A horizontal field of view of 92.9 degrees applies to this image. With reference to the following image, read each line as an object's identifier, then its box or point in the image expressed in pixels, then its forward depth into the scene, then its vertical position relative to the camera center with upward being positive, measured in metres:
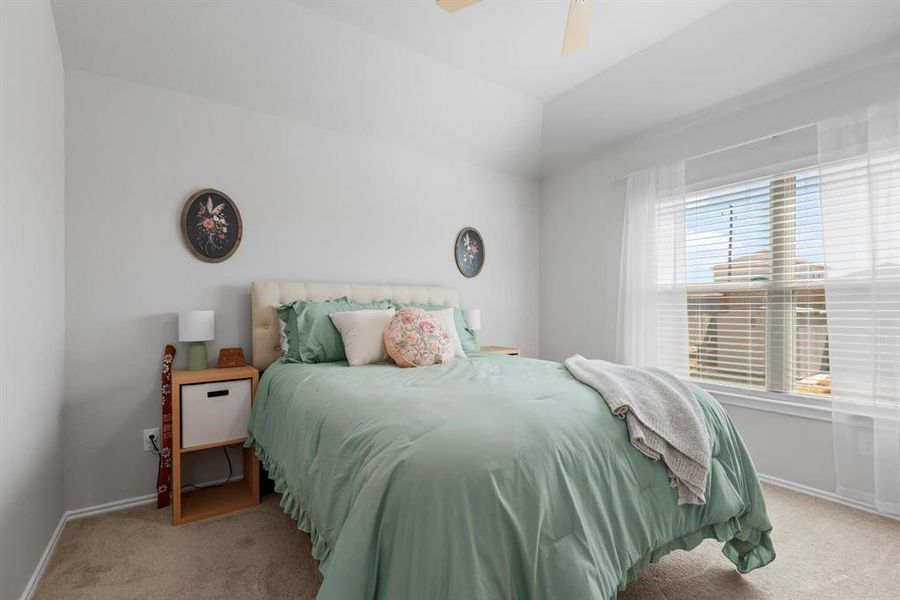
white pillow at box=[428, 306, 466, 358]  2.81 -0.15
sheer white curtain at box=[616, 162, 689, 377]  3.22 +0.20
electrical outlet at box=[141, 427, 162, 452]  2.47 -0.79
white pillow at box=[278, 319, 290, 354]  2.66 -0.23
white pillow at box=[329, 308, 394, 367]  2.45 -0.19
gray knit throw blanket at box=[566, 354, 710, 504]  1.43 -0.43
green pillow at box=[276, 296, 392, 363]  2.49 -0.19
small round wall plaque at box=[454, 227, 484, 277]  3.89 +0.46
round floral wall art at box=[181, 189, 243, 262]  2.60 +0.48
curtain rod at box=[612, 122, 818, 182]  2.68 +1.05
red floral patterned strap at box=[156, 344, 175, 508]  2.31 -0.77
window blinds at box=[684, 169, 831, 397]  2.68 +0.10
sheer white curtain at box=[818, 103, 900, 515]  2.28 +0.03
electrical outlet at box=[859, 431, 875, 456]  2.36 -0.80
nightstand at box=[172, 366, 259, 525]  2.20 -0.64
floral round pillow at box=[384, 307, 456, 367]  2.40 -0.23
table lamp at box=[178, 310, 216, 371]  2.38 -0.16
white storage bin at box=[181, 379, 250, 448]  2.24 -0.59
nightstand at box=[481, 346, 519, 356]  3.63 -0.42
